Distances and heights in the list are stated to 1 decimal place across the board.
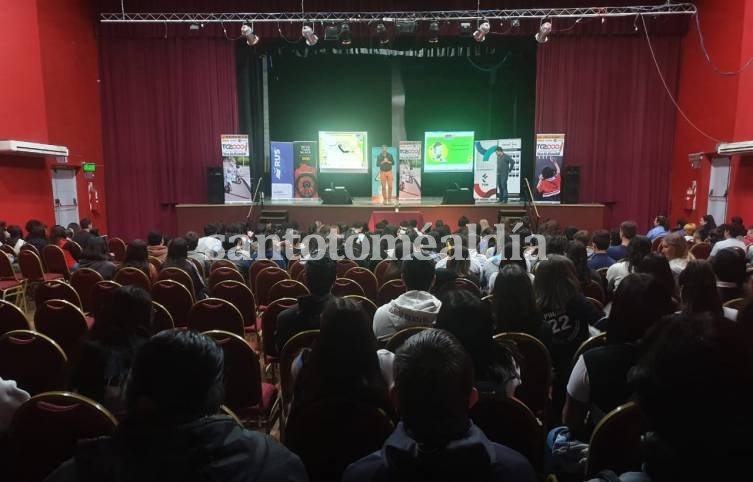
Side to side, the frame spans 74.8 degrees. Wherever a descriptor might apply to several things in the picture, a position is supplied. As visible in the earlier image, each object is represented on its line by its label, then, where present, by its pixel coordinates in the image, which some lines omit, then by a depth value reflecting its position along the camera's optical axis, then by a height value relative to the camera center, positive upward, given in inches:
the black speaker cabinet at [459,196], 466.0 -6.9
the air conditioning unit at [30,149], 332.5 +29.1
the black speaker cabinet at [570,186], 467.5 +2.4
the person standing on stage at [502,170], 488.4 +18.5
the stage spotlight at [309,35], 393.3 +124.8
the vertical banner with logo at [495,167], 490.9 +21.6
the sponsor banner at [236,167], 482.6 +21.7
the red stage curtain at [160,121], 478.0 +67.6
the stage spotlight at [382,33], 407.8 +132.6
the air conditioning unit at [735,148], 344.8 +29.1
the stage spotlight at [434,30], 413.4 +133.6
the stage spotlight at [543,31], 386.3 +124.6
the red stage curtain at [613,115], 467.5 +70.8
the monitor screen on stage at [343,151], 533.3 +40.9
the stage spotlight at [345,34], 408.5 +129.8
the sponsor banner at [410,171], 506.6 +18.3
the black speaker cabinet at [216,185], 479.8 +4.1
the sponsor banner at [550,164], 473.7 +23.5
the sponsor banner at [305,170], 512.4 +19.8
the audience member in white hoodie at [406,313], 108.3 -27.6
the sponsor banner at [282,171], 510.6 +18.7
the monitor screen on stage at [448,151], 530.3 +40.3
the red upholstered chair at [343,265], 206.9 -33.5
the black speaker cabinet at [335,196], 464.8 -6.7
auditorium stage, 454.6 -21.6
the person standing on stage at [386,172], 499.8 +17.1
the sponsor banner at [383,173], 502.0 +16.4
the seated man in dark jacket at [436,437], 42.5 -22.2
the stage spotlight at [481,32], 382.3 +124.0
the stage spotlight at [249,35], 397.7 +127.3
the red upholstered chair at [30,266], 230.8 -35.9
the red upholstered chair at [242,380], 100.3 -40.0
